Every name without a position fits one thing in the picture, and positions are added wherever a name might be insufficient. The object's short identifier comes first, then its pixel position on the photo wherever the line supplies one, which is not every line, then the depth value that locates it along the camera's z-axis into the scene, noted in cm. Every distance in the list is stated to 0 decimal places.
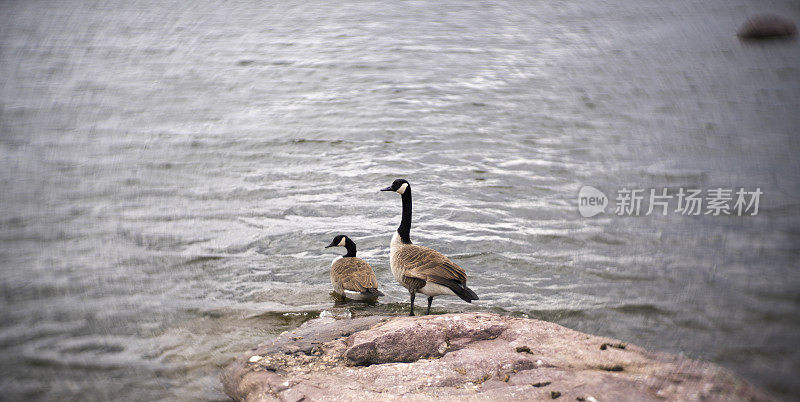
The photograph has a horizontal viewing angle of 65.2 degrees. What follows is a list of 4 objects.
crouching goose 742
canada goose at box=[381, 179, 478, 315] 660
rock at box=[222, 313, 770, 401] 462
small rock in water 1997
